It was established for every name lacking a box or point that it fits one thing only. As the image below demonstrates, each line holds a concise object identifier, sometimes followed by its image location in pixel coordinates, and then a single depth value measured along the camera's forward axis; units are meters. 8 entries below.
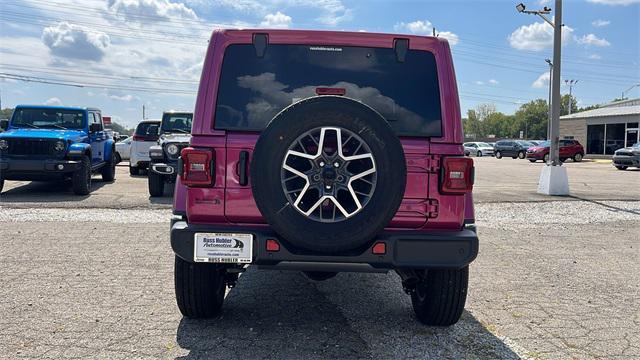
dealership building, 37.22
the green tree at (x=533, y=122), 107.19
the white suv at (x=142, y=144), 14.70
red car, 33.50
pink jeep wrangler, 3.12
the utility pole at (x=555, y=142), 12.65
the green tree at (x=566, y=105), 113.00
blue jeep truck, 10.80
